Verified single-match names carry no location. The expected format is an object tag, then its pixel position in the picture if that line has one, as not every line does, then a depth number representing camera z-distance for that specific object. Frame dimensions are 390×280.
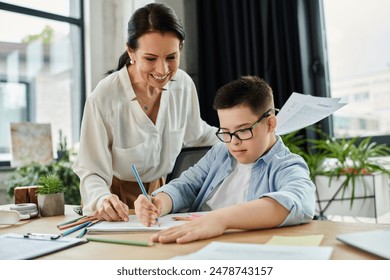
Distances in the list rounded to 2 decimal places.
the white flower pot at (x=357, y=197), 2.04
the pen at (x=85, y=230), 0.85
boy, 0.83
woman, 1.29
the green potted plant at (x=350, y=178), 2.05
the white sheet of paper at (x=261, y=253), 0.63
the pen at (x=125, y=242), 0.74
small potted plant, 1.20
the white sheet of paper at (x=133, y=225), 0.87
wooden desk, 0.68
